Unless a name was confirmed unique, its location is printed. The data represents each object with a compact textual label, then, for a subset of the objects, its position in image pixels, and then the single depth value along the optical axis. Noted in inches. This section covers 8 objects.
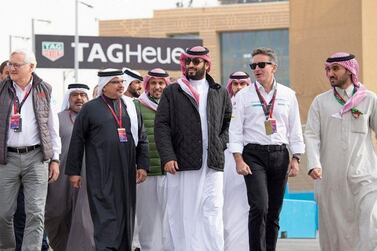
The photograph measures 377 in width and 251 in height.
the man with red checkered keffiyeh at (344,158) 334.6
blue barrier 523.5
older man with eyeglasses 348.5
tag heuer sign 1047.6
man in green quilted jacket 399.9
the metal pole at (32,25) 1819.6
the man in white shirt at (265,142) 353.1
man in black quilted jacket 345.1
